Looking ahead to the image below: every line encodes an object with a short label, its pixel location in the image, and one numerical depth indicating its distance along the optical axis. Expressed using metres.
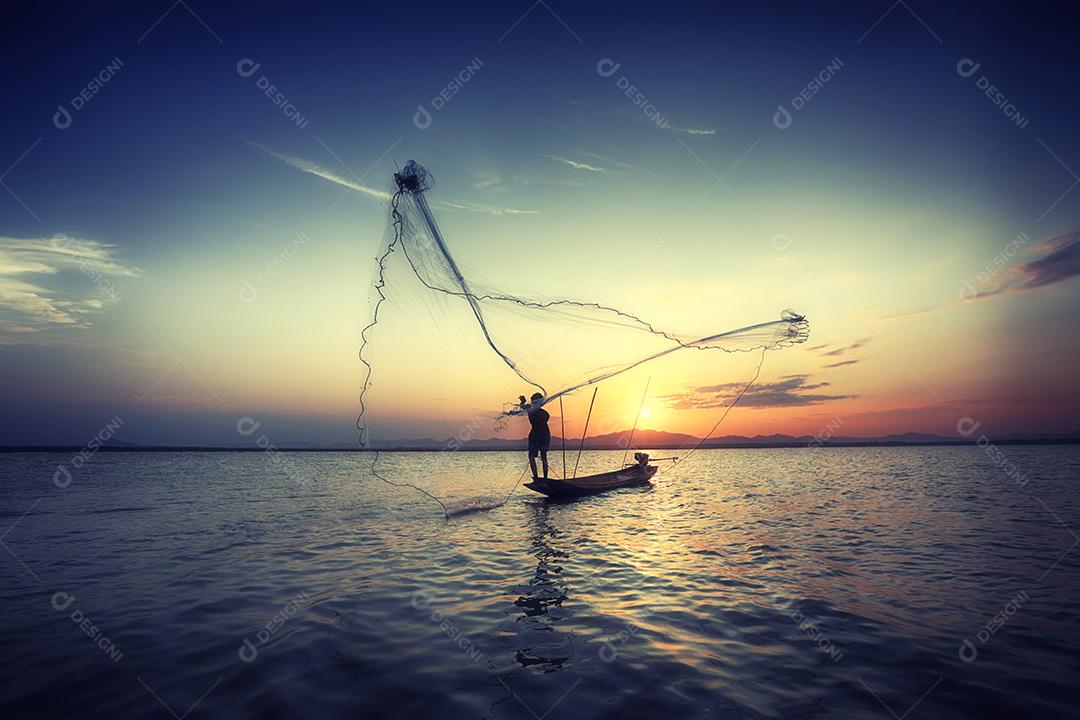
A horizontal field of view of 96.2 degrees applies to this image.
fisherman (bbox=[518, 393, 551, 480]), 24.61
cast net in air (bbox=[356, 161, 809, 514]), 13.09
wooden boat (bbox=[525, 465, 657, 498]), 24.14
